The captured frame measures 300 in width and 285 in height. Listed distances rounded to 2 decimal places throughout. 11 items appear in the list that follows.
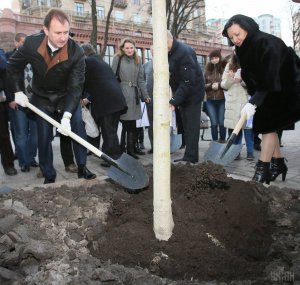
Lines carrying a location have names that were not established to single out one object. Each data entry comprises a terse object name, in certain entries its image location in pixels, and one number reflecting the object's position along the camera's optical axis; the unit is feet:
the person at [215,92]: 20.01
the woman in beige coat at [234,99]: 17.95
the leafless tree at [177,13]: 54.95
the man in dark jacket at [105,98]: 16.14
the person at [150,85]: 20.58
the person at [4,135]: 15.72
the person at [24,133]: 16.61
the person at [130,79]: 19.03
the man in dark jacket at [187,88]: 15.89
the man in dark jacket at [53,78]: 11.63
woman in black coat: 11.00
